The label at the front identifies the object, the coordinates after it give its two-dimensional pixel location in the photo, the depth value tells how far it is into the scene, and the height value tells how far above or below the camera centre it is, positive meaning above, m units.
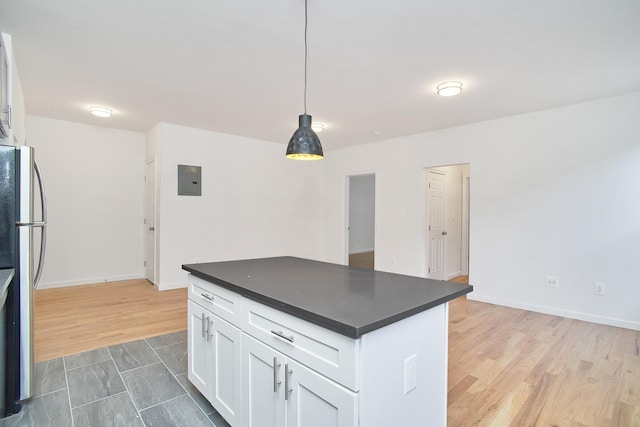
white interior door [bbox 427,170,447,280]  5.14 -0.22
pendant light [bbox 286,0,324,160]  2.13 +0.46
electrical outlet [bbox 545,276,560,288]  3.71 -0.83
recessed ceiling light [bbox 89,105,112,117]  3.97 +1.26
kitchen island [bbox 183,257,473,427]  1.09 -0.57
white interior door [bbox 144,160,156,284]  4.88 -0.17
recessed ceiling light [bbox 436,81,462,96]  3.05 +1.21
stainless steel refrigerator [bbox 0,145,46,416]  1.81 -0.29
